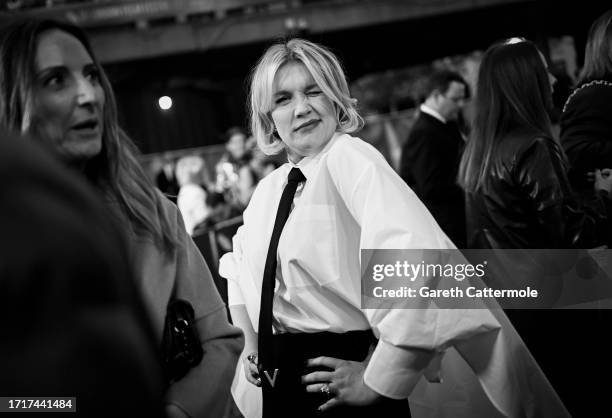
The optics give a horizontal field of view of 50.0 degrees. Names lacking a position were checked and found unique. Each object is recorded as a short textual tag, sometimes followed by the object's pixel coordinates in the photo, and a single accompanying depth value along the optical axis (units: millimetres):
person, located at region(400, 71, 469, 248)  4113
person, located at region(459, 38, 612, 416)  2062
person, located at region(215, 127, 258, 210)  5500
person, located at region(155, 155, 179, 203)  8266
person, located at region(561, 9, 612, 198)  2318
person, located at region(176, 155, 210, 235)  6465
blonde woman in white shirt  1373
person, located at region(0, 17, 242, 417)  1136
